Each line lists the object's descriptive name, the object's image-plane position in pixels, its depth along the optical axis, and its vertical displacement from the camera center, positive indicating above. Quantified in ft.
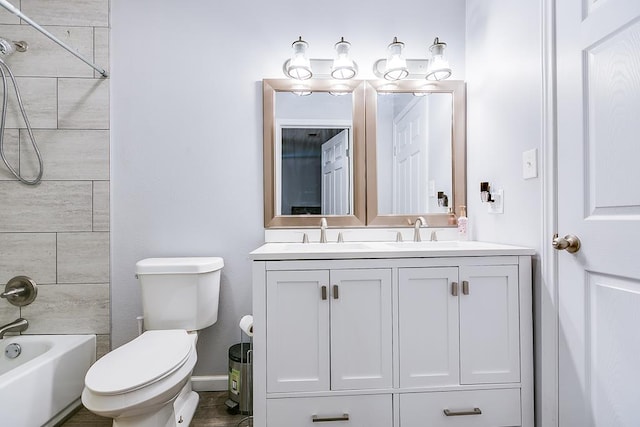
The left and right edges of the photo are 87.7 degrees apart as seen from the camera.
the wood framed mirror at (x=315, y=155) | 6.28 +1.14
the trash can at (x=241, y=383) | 5.51 -2.79
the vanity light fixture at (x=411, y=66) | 6.04 +2.79
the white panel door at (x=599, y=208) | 3.24 +0.06
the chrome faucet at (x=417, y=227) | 6.15 -0.22
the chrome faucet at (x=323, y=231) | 6.08 -0.28
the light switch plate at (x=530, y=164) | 4.48 +0.70
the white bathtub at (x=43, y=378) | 4.32 -2.39
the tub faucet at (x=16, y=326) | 5.72 -1.91
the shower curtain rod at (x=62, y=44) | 4.03 +2.62
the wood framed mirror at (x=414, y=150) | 6.34 +1.23
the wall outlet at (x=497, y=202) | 5.32 +0.20
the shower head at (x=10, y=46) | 5.71 +3.01
